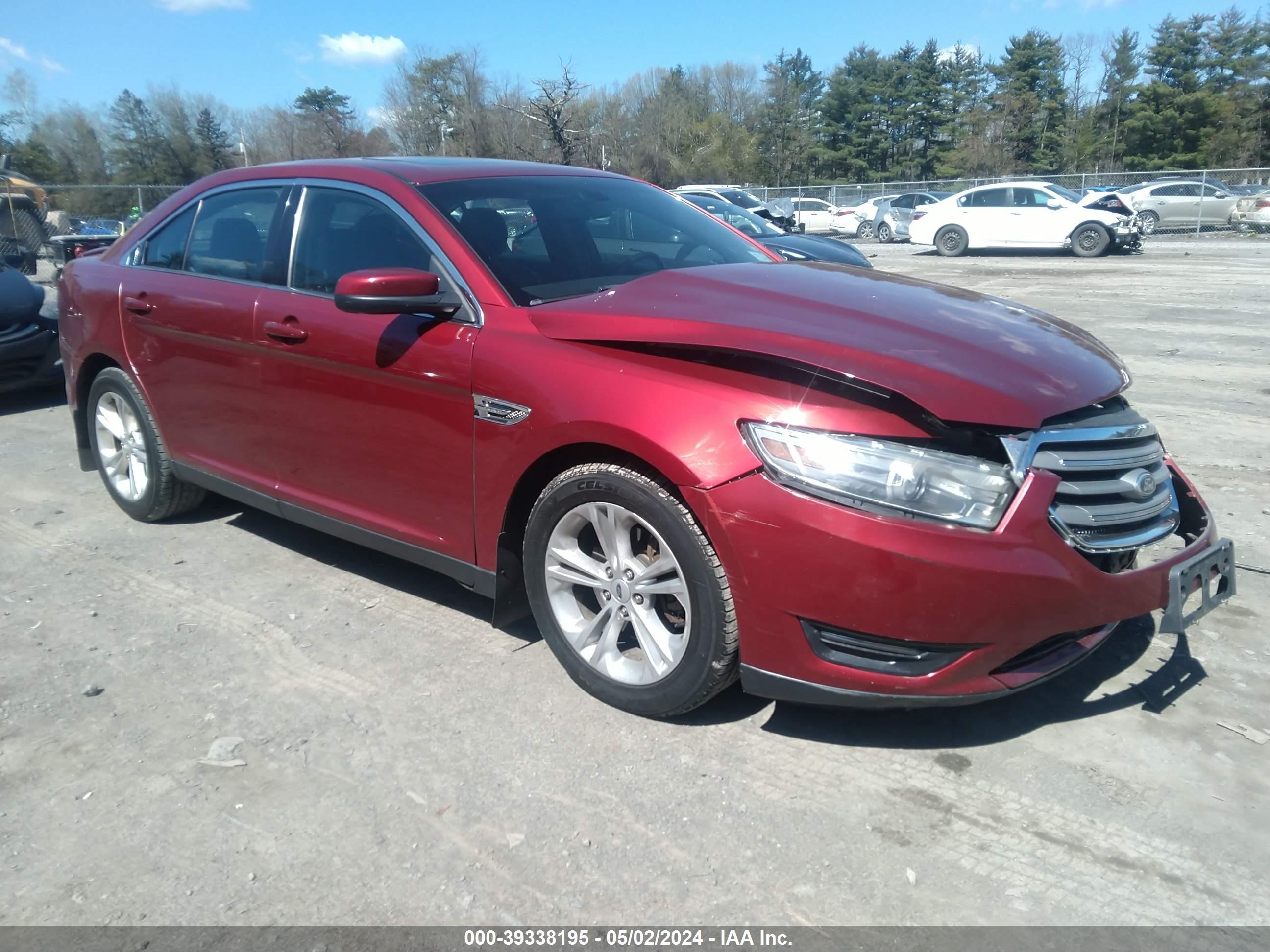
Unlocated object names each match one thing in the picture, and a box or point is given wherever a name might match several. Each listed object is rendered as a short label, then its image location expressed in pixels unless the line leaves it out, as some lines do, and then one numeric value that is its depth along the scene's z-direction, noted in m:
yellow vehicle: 16.67
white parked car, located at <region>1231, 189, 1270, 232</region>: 26.27
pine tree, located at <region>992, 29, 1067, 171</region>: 61.84
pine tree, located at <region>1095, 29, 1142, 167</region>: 60.56
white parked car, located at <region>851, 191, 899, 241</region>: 31.67
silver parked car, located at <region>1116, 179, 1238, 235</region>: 28.05
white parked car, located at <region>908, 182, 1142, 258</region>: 21.88
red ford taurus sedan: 2.61
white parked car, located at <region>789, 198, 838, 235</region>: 33.88
